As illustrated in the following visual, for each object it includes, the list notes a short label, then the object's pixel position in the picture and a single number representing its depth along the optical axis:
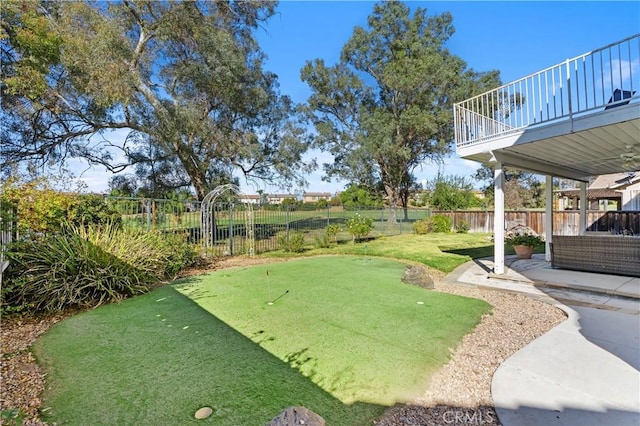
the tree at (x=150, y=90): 8.24
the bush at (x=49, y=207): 5.02
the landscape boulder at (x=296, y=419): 1.02
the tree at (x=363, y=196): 24.58
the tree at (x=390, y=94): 19.31
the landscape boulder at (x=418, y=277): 6.37
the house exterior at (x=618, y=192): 12.92
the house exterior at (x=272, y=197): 13.96
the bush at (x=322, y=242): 11.81
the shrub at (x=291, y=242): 10.79
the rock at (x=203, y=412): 2.15
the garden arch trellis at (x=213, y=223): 9.28
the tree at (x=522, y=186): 26.53
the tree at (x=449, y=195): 21.27
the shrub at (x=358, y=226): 12.78
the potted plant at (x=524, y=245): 8.16
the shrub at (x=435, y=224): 17.69
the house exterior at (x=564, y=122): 4.52
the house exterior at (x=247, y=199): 10.28
